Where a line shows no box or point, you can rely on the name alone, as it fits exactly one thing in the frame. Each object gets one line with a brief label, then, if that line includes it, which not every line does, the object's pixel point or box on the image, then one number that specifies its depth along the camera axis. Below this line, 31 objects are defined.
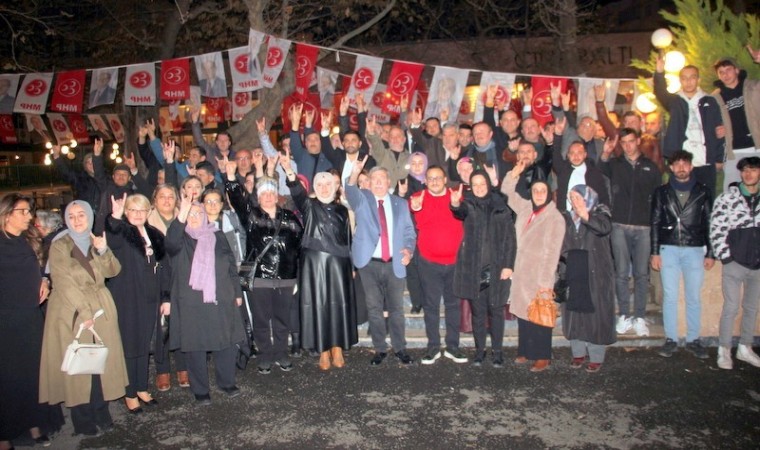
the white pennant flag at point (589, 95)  9.16
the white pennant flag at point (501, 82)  9.43
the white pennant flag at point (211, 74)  9.67
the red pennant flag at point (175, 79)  9.84
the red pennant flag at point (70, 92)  9.70
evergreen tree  7.08
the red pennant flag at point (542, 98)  9.27
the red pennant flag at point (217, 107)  17.30
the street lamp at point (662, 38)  7.02
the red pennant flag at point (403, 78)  9.95
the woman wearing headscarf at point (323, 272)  5.71
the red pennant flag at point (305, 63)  9.79
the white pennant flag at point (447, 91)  9.59
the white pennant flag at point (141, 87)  9.82
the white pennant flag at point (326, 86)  11.56
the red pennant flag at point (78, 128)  15.52
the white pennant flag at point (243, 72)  9.55
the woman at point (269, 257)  5.55
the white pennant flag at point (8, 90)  9.63
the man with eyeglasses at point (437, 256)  5.85
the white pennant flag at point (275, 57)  9.22
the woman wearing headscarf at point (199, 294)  4.86
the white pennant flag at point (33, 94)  9.62
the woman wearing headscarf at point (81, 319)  4.28
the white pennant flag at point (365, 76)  10.07
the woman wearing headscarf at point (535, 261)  5.47
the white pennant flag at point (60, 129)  15.16
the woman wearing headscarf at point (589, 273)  5.46
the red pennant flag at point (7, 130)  13.35
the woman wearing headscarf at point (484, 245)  5.69
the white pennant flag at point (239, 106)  16.03
